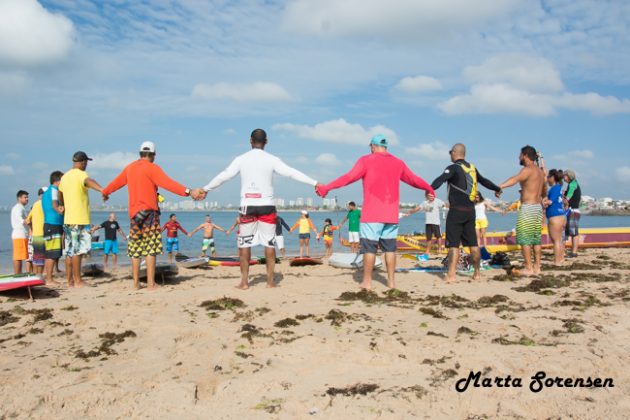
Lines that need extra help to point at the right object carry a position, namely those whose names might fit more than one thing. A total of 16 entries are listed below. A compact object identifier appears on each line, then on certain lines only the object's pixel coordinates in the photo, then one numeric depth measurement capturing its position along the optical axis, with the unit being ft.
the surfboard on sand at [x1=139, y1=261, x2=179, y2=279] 26.13
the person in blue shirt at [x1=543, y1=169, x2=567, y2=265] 32.01
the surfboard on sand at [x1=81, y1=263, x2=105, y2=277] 33.53
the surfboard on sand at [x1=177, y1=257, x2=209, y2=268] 34.22
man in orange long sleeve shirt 22.97
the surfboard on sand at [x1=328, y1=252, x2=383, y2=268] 31.58
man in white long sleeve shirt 22.48
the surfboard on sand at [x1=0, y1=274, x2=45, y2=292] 21.71
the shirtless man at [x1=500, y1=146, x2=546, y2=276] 26.73
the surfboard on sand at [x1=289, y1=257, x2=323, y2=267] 36.22
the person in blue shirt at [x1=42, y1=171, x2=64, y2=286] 26.27
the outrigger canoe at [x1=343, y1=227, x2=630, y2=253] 54.90
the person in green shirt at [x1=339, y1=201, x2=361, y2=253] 56.89
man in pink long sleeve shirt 22.57
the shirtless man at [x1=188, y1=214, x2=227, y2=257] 55.77
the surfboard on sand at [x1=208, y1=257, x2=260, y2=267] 37.86
